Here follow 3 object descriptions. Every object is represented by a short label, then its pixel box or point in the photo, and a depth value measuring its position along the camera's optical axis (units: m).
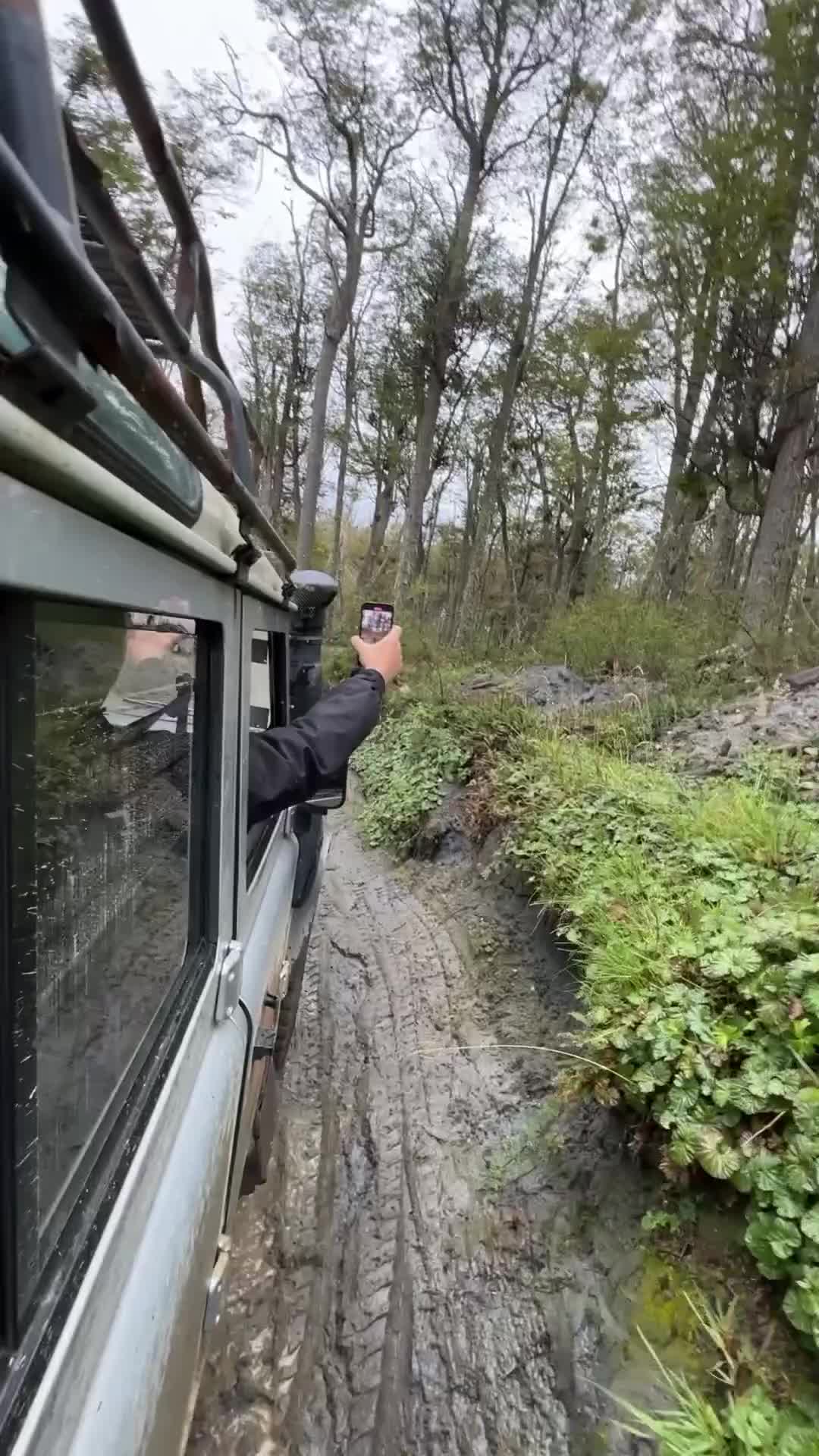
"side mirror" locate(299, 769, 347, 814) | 2.05
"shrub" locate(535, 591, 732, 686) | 7.38
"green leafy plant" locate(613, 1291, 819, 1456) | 1.29
